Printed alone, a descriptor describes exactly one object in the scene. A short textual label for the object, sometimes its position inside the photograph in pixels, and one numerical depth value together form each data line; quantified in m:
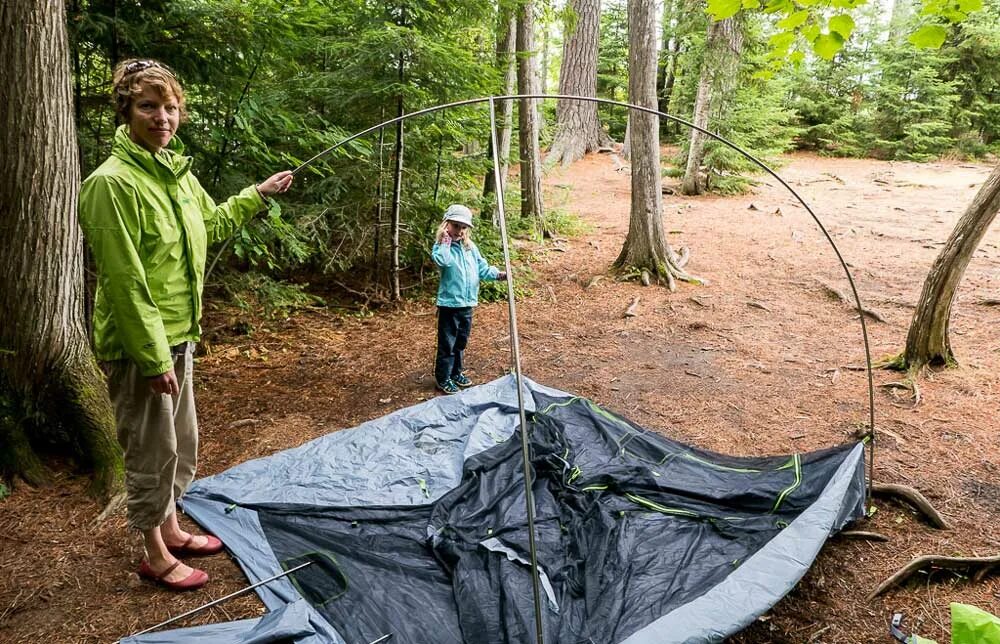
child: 4.11
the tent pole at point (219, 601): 2.07
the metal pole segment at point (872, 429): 2.71
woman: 1.78
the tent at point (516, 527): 2.20
